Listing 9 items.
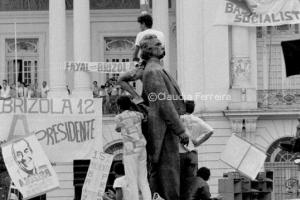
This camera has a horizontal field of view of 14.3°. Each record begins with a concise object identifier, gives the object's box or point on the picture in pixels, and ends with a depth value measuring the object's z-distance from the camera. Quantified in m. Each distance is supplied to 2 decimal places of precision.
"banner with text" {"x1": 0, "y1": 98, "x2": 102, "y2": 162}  26.34
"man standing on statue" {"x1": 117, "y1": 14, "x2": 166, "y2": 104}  13.77
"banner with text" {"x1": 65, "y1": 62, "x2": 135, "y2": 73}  48.28
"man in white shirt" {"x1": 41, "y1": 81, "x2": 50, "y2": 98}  52.28
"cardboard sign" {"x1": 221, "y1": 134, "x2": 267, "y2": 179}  19.09
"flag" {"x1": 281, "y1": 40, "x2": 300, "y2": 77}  17.46
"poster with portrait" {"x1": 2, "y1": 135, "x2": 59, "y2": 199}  19.12
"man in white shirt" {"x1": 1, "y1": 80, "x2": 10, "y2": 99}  51.22
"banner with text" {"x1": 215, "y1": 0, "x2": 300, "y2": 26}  31.52
